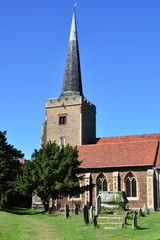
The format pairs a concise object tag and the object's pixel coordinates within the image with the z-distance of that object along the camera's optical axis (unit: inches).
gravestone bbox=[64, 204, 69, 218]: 942.8
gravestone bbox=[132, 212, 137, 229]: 670.8
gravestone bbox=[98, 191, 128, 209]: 946.7
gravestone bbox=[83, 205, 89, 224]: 742.5
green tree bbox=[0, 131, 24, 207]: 1157.6
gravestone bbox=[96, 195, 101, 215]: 928.0
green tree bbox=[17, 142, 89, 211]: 1102.1
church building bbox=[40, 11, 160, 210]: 1291.8
